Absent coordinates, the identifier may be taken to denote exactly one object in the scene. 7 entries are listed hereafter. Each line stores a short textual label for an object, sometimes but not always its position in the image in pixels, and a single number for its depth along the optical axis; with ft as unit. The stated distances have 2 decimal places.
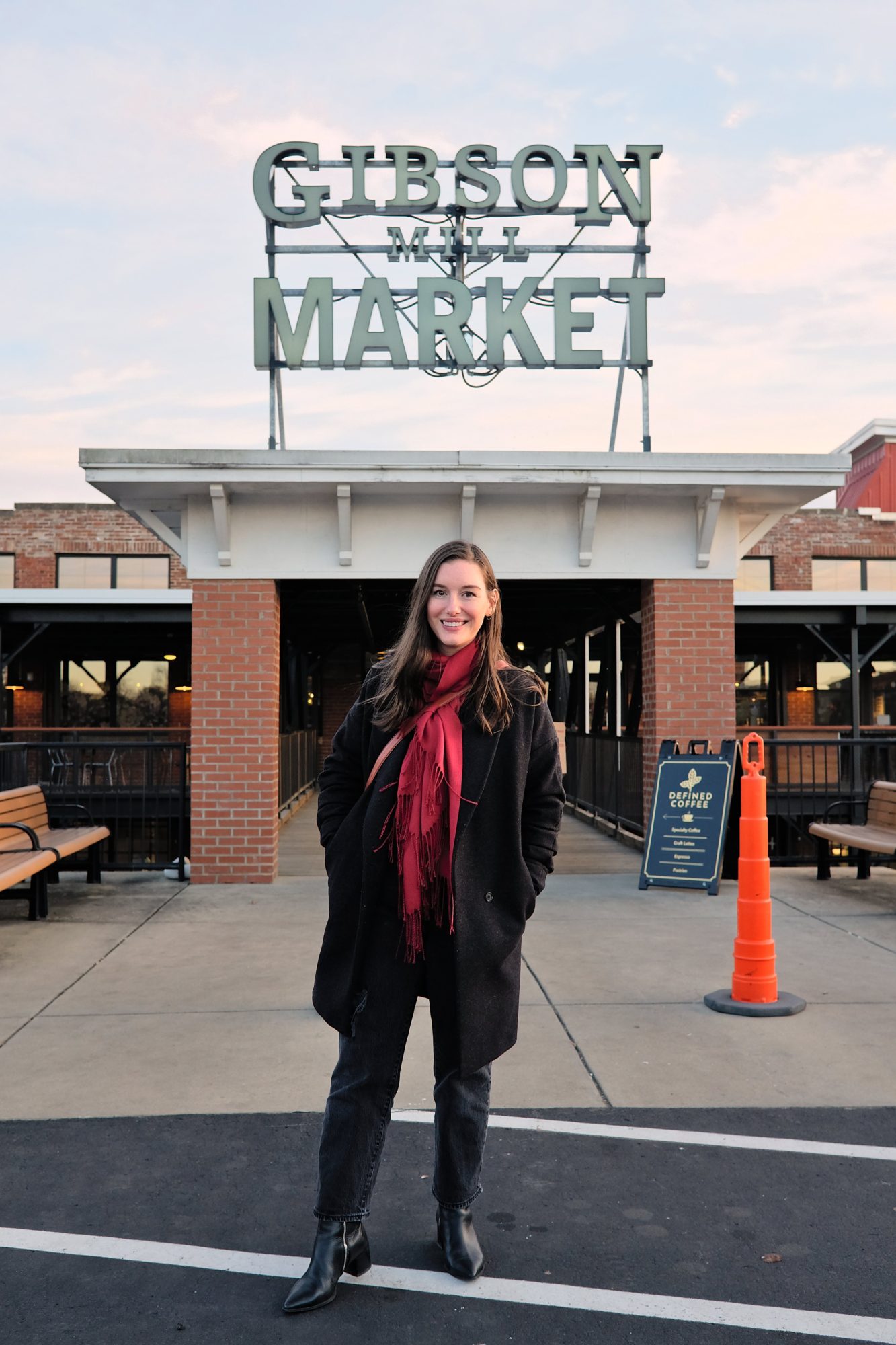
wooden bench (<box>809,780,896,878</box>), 26.89
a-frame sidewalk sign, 29.66
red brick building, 30.07
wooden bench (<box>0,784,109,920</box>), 25.02
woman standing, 9.09
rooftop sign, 32.83
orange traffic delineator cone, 17.57
